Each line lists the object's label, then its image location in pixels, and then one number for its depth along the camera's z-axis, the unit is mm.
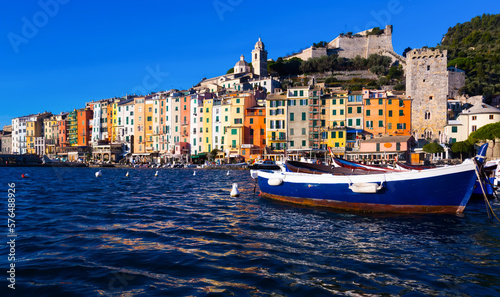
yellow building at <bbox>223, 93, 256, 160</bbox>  66938
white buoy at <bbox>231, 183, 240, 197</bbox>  19703
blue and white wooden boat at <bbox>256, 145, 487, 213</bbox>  12594
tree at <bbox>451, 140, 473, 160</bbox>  50188
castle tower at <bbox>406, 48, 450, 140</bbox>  62156
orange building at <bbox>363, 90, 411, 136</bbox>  58406
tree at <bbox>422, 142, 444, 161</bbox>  49531
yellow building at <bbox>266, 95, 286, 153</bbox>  63781
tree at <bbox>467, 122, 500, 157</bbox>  46306
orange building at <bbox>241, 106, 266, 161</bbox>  66250
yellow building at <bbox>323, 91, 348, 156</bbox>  59562
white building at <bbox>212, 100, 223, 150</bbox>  71531
